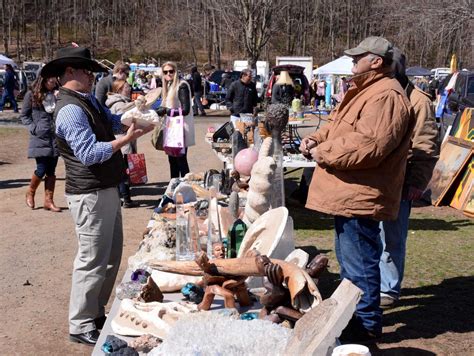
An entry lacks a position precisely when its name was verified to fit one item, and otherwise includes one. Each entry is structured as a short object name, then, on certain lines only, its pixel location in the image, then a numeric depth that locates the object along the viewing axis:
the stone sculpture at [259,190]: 3.73
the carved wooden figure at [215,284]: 2.77
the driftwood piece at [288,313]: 2.51
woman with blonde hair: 6.86
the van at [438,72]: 31.92
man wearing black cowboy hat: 3.30
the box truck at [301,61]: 30.67
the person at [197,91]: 21.77
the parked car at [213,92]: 26.05
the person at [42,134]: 7.20
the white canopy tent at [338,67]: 23.76
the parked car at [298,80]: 21.80
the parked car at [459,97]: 13.17
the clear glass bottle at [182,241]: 3.54
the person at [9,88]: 21.14
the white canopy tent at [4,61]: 20.99
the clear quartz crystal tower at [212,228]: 3.59
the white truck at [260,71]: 29.39
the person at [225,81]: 25.40
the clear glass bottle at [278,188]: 3.80
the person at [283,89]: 14.52
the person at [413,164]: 3.98
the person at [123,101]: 6.80
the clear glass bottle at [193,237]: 3.57
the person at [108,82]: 7.43
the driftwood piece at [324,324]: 2.05
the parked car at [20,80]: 25.30
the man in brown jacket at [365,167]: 3.05
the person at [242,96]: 12.09
